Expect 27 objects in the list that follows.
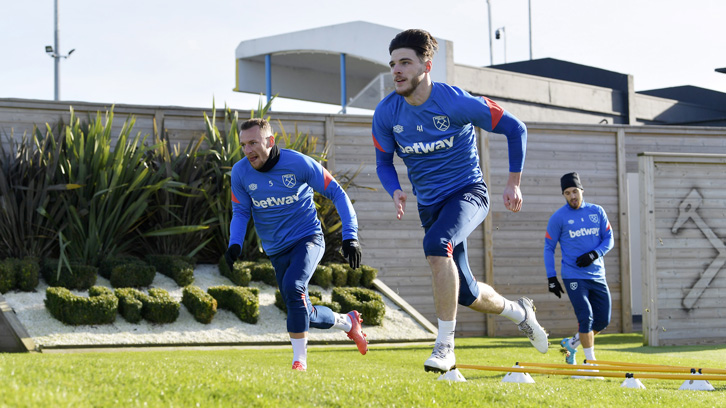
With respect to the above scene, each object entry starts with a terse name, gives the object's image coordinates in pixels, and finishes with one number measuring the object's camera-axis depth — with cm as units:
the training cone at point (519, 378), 552
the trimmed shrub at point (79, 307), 915
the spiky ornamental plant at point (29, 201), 1059
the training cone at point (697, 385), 554
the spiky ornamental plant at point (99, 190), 1077
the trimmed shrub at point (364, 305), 1045
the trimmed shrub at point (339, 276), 1142
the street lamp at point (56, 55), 2346
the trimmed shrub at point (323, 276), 1126
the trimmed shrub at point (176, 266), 1067
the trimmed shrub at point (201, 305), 975
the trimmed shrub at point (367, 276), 1173
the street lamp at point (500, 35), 3342
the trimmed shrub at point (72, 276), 999
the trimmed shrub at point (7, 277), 958
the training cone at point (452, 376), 489
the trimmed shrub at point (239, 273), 1089
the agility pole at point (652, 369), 511
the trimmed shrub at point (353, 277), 1161
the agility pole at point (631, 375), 507
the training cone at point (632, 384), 553
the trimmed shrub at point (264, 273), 1119
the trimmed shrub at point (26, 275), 975
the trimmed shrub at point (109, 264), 1061
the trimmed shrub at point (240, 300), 1003
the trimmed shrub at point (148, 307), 948
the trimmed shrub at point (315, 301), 1026
